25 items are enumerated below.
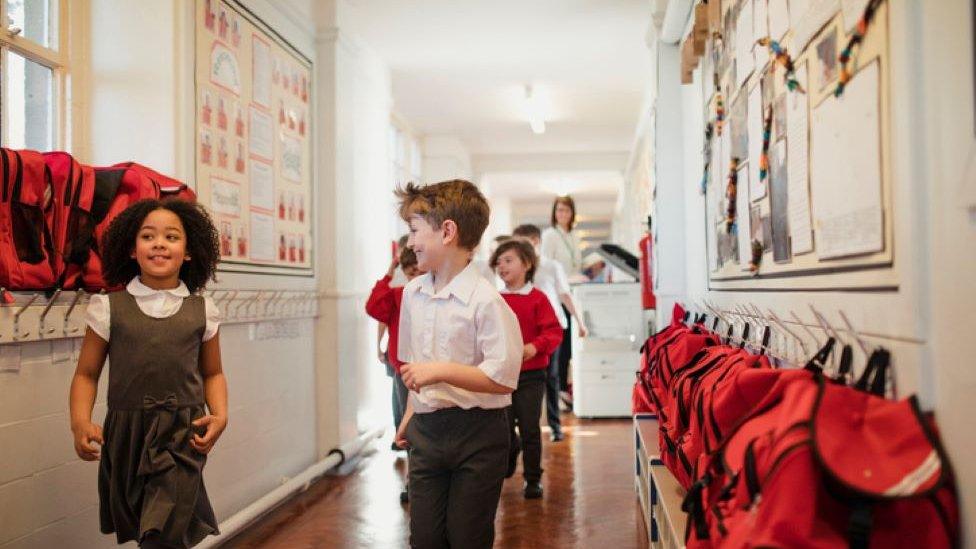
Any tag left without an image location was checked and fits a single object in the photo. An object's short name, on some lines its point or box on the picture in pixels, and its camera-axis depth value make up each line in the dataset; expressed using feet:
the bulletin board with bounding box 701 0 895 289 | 4.49
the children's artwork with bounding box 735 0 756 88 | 7.73
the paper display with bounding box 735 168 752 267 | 7.95
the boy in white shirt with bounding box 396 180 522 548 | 6.68
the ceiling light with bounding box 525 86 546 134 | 24.35
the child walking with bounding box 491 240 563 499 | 12.29
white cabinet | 20.54
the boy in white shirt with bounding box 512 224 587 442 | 17.74
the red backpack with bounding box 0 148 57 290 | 6.85
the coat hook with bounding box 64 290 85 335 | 7.63
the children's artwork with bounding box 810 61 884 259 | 4.47
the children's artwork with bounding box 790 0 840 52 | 5.18
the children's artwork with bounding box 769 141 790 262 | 6.42
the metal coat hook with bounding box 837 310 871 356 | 4.63
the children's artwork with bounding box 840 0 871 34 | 4.58
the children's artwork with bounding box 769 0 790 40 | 6.32
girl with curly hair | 6.45
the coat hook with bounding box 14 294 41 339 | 7.02
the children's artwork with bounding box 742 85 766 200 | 7.23
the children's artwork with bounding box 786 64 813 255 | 5.80
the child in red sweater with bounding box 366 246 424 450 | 11.87
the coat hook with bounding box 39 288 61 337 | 7.32
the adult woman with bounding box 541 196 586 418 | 22.67
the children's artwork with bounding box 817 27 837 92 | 5.13
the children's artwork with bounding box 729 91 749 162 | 7.91
